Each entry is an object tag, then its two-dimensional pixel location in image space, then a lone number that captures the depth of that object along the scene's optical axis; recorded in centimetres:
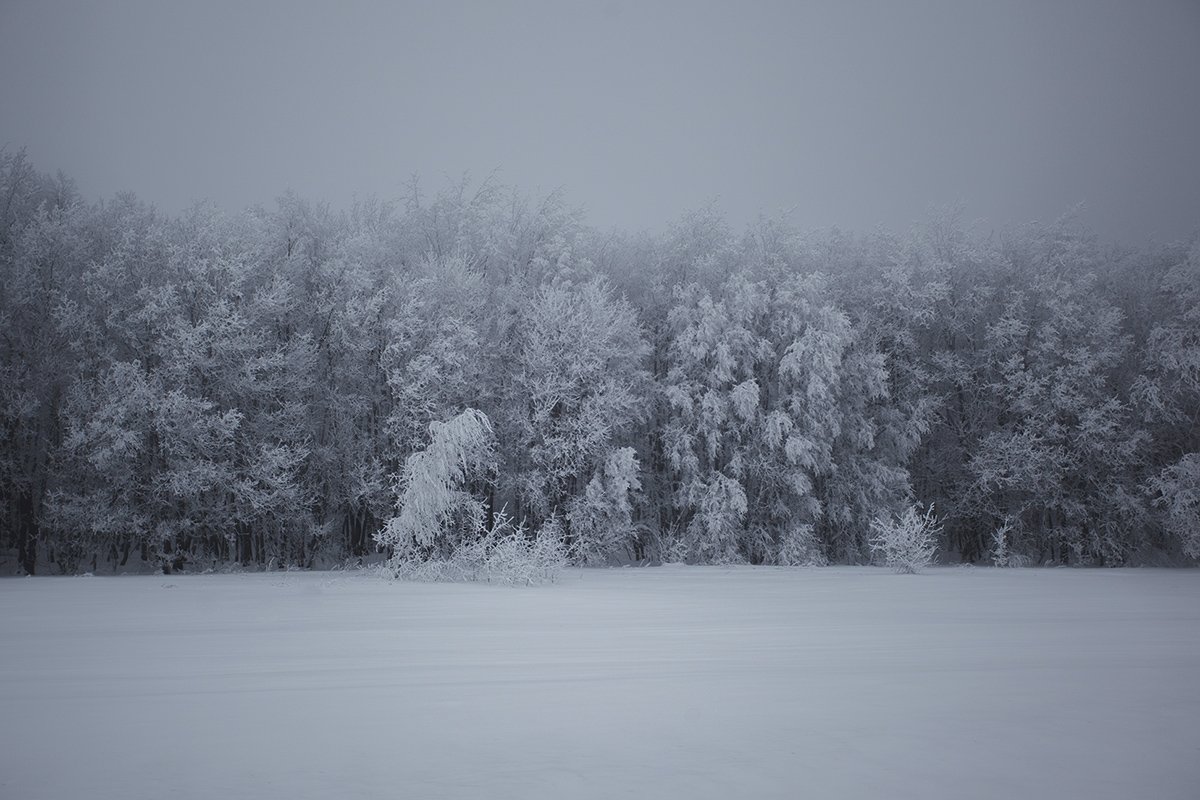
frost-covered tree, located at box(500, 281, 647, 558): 3152
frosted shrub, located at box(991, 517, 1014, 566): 3173
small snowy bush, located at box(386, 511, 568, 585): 2375
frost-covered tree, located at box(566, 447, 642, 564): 3097
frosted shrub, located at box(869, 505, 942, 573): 2755
